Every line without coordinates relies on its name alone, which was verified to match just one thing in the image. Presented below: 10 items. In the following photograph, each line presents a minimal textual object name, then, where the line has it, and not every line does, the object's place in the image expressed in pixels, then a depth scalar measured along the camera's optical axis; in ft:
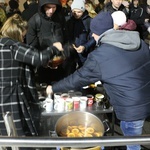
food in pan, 7.81
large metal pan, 7.80
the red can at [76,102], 8.87
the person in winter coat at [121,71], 7.07
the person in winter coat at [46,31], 10.58
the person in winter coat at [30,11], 12.93
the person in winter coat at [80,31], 12.28
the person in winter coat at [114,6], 12.94
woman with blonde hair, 7.18
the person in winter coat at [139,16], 15.06
